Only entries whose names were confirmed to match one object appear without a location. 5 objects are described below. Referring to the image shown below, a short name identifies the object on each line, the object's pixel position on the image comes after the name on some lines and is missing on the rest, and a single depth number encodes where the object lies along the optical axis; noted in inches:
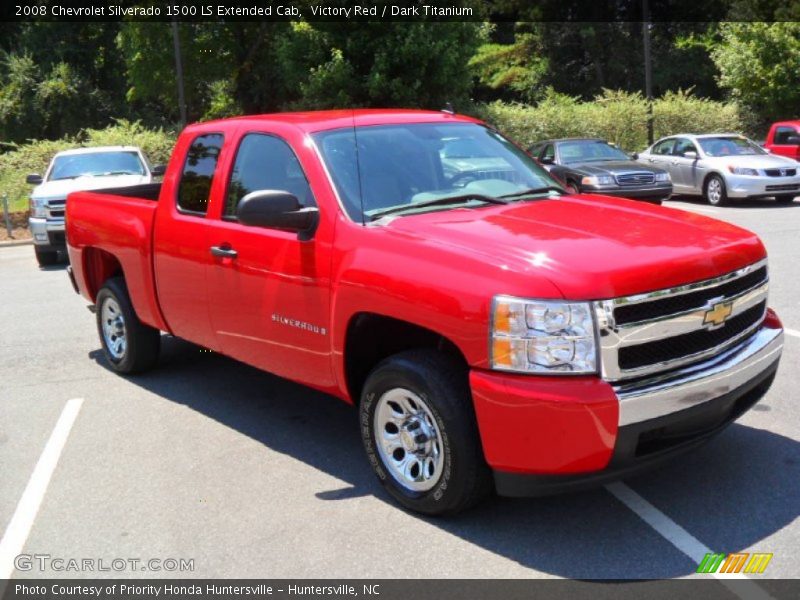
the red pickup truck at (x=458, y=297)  144.2
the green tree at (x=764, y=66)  1296.8
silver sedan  685.9
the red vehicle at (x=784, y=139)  795.4
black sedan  639.8
